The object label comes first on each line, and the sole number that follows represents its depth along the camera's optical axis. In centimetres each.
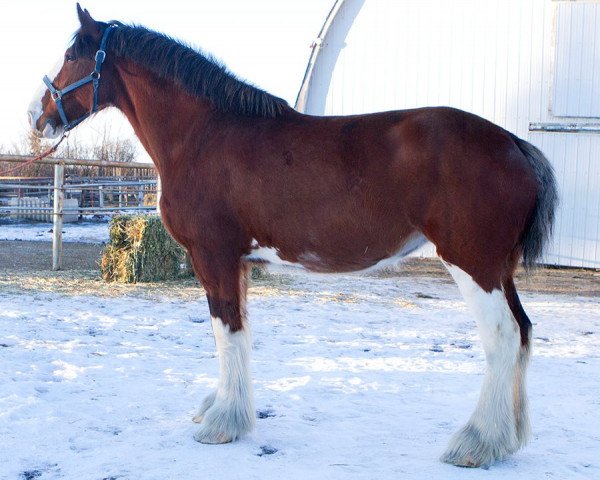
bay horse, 313
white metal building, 1071
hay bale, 851
